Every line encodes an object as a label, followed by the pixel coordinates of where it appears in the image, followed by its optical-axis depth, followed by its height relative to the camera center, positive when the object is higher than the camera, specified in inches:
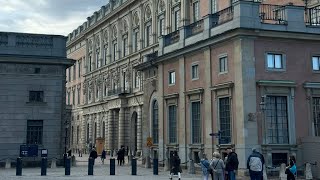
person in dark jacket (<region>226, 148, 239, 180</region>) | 791.7 -48.1
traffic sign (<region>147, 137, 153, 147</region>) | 1385.6 -24.6
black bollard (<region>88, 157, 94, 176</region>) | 1129.4 -76.7
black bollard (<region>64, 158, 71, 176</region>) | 1111.6 -80.0
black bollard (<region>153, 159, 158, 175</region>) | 1164.5 -81.2
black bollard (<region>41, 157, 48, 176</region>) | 1089.4 -78.5
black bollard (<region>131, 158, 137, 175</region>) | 1155.1 -81.1
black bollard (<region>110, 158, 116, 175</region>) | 1147.5 -79.2
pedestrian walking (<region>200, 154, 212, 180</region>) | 823.1 -58.3
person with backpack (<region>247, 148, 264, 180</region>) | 729.0 -49.2
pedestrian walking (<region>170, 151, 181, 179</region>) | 983.8 -70.0
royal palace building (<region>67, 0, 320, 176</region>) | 1068.5 +119.1
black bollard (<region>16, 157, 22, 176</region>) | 1084.7 -78.0
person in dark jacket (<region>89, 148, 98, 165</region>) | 1508.4 -64.2
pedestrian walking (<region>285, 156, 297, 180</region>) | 771.4 -61.4
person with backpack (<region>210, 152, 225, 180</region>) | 767.3 -54.2
